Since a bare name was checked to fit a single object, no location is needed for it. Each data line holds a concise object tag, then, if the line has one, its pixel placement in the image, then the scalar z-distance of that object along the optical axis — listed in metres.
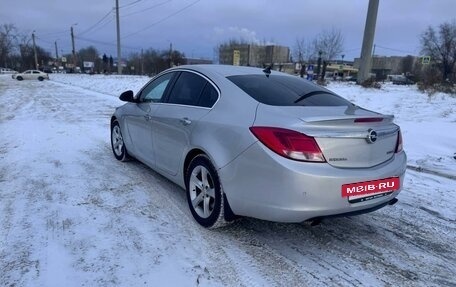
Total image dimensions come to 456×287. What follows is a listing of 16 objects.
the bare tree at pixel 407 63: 90.57
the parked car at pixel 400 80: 52.86
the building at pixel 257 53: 59.34
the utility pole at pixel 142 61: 76.48
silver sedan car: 2.96
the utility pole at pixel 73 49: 68.94
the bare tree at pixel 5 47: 80.25
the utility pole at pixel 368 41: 28.08
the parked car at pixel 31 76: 46.03
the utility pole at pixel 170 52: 50.38
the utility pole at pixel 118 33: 40.53
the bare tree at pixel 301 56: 51.22
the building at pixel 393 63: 93.04
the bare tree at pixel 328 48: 46.33
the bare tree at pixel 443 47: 47.09
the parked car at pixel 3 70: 78.72
